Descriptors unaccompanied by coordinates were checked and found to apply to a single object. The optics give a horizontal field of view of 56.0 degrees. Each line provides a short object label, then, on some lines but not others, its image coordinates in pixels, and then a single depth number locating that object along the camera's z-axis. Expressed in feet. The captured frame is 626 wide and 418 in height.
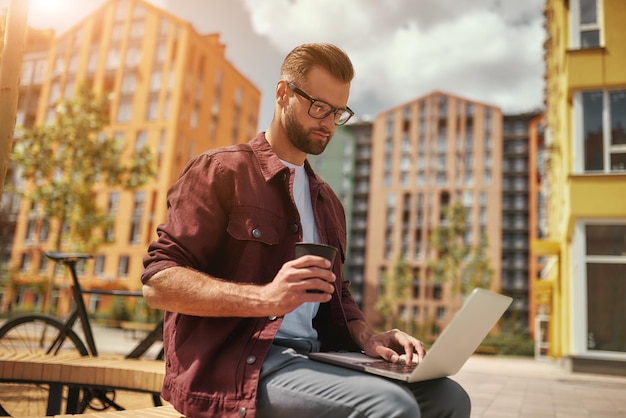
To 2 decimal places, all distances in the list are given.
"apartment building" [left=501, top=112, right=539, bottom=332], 248.11
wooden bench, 9.48
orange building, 144.36
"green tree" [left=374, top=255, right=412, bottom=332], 168.66
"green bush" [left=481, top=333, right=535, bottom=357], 103.86
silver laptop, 4.89
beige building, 229.66
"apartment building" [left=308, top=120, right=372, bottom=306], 263.29
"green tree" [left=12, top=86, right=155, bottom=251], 56.39
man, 4.80
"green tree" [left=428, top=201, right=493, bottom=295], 122.01
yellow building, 46.52
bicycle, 13.56
